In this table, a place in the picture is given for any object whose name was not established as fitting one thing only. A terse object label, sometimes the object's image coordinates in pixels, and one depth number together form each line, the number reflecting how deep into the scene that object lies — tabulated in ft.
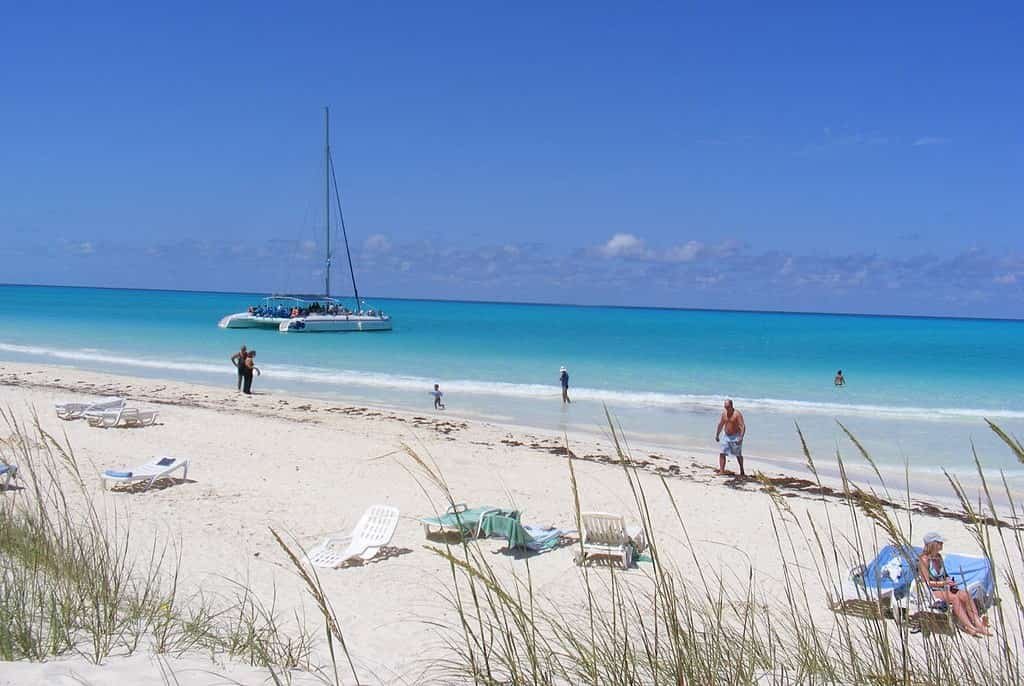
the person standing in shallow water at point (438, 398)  71.25
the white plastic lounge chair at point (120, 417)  49.65
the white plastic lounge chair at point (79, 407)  51.13
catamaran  179.01
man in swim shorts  44.96
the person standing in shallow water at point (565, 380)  77.15
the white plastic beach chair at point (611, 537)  26.03
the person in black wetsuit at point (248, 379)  74.33
